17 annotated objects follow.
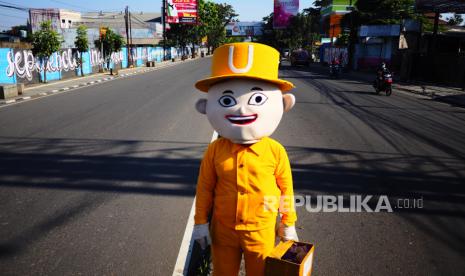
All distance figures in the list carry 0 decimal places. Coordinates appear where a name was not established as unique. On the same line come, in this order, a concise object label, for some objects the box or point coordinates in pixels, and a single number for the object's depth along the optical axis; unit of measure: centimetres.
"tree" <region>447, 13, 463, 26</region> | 5439
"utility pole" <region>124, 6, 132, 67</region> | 3907
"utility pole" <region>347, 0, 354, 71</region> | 3441
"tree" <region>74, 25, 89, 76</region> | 2541
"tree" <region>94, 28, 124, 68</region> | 3142
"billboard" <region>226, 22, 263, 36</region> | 11975
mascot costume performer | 230
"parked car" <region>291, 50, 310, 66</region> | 3888
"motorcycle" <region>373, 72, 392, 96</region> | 1608
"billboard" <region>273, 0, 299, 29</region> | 8125
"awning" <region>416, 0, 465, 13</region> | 2003
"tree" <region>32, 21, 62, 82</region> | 2000
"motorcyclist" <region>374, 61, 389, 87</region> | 1622
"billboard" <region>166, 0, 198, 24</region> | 6275
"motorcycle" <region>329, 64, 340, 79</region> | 2608
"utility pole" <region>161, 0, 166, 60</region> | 5475
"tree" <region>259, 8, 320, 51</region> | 6288
